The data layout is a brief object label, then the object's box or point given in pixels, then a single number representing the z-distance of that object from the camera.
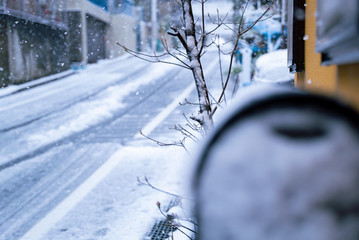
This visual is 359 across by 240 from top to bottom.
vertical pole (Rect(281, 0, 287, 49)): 11.43
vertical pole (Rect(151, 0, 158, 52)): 31.31
